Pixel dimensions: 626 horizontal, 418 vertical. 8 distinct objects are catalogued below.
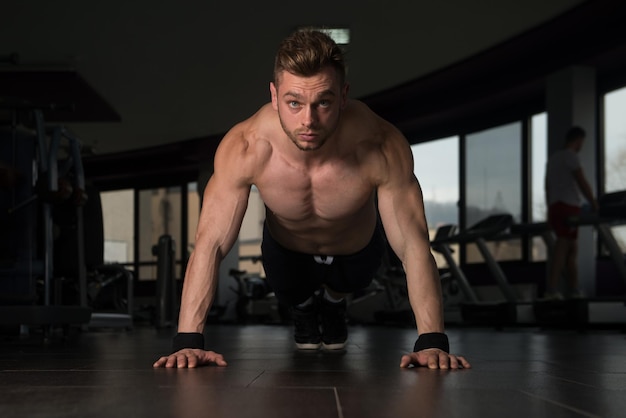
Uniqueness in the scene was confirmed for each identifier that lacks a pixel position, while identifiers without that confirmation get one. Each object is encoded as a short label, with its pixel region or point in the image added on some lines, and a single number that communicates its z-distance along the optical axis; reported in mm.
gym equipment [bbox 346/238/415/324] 7477
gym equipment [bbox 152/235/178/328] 6727
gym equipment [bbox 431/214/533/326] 5930
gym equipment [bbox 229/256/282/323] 9758
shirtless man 1678
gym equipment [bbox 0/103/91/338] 3645
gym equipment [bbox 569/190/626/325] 4811
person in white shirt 5395
